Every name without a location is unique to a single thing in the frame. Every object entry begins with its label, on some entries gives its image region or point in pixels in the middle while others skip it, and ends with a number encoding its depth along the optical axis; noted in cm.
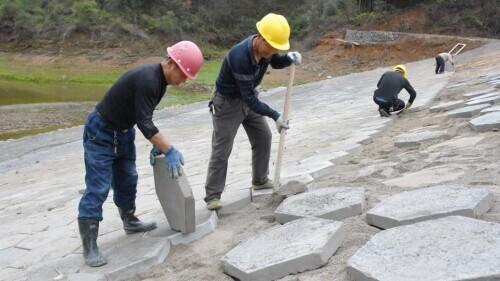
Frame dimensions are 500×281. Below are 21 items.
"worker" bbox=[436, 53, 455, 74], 1680
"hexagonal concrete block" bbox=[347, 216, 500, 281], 248
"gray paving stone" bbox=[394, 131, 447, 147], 575
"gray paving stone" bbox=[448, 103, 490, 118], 654
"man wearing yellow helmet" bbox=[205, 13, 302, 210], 415
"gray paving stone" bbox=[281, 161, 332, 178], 539
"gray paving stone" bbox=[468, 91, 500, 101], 761
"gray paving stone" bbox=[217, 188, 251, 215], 454
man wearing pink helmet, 364
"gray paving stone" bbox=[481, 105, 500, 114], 619
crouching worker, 909
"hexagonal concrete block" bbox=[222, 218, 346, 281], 303
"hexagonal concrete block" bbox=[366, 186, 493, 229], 317
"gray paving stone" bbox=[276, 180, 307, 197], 449
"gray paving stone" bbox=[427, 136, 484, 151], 503
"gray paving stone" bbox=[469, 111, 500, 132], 532
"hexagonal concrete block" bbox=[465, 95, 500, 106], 696
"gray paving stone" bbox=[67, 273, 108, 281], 352
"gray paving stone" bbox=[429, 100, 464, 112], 787
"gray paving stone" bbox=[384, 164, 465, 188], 407
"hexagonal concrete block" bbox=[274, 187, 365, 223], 366
